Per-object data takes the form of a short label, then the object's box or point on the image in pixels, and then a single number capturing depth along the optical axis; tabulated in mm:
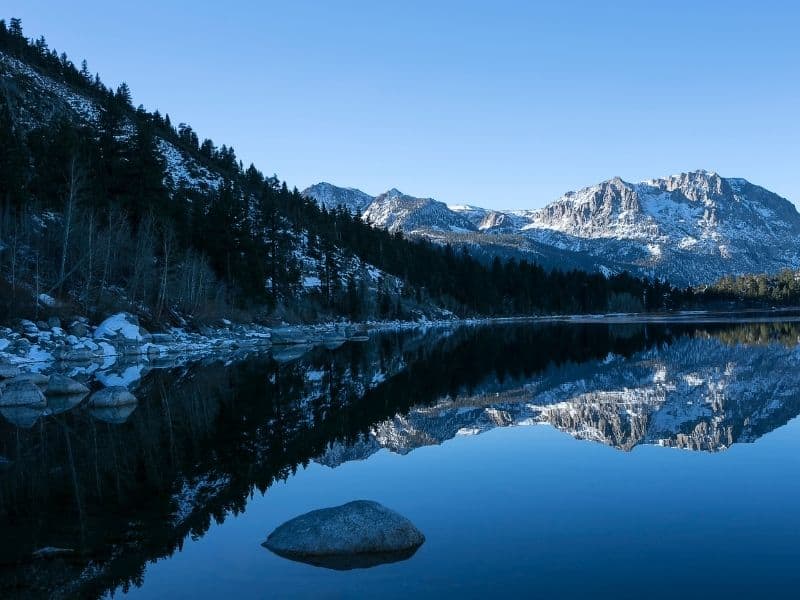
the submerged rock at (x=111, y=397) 26453
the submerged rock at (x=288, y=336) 75062
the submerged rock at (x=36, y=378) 30941
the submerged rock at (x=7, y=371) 34031
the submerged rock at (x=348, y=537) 11461
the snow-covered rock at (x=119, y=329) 52500
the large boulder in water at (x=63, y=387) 29969
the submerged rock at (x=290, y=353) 53872
